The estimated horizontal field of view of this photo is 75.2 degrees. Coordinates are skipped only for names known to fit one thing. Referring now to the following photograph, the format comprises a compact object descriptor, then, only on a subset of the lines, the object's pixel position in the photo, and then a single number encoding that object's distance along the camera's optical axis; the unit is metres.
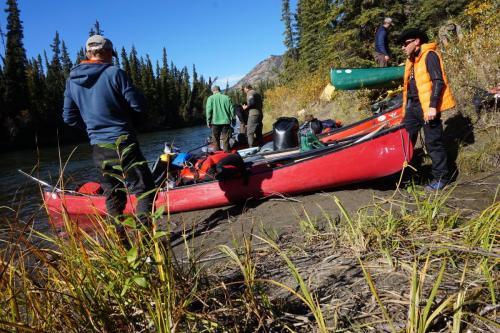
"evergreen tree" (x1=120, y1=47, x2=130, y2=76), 68.89
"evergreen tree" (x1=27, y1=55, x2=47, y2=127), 42.81
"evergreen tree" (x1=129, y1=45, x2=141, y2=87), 67.75
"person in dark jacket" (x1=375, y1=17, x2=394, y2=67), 8.34
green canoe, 7.34
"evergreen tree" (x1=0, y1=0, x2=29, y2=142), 38.06
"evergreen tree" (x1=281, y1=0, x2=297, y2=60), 55.53
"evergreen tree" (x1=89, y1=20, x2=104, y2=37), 64.67
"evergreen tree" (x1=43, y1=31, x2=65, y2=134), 44.15
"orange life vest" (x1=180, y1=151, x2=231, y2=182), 4.88
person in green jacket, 7.73
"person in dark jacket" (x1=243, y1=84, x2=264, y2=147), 8.21
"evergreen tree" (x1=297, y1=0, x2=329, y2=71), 34.38
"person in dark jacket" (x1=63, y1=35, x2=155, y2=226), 3.11
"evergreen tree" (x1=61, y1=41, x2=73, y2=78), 77.89
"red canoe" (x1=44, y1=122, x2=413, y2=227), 4.32
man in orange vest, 3.78
